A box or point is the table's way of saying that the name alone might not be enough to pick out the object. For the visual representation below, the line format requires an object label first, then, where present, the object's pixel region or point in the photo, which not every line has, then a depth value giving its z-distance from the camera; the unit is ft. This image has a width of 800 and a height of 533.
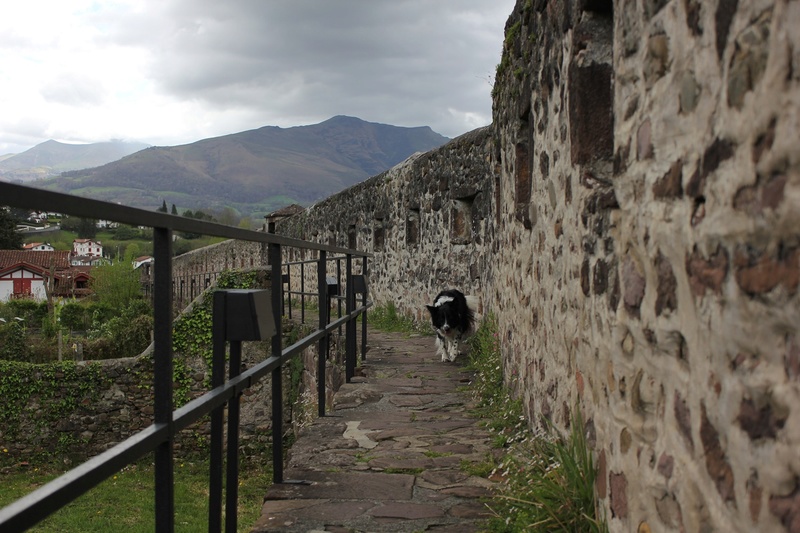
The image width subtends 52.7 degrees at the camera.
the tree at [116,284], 110.63
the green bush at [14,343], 67.26
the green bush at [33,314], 71.41
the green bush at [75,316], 89.61
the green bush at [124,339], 71.61
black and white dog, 26.23
